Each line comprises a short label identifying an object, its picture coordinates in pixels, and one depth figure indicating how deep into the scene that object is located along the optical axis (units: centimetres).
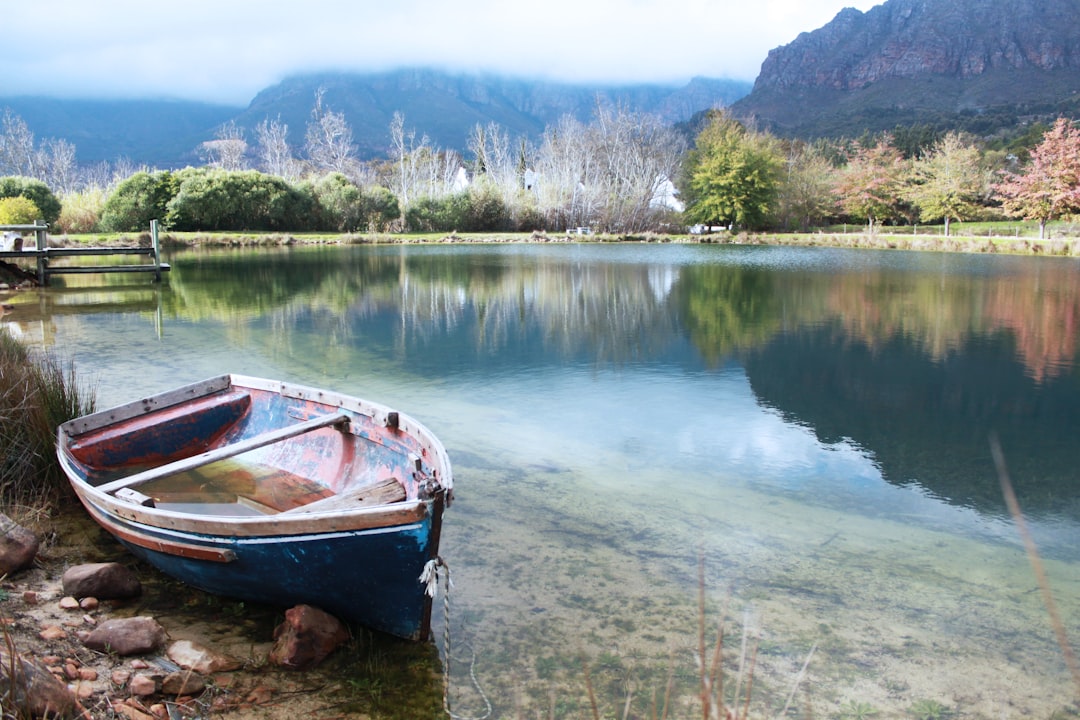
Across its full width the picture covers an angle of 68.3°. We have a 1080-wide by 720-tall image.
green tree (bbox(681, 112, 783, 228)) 5384
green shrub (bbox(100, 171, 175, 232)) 4231
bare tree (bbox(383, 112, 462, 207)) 6178
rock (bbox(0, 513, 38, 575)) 446
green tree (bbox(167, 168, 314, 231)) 4369
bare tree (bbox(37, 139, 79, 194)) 7144
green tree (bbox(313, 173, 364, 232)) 5041
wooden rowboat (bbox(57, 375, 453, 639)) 380
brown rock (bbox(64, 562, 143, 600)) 446
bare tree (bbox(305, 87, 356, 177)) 7306
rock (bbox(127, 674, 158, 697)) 357
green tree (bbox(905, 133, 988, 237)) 4838
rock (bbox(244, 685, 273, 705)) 369
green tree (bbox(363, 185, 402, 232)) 5238
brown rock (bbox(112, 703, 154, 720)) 334
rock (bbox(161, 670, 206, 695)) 366
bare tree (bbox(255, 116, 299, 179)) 6710
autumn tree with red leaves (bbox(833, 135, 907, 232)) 5425
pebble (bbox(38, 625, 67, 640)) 385
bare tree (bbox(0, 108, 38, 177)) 7169
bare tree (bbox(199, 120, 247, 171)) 6862
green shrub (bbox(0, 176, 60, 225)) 3731
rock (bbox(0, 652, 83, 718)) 264
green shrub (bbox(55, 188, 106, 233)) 4212
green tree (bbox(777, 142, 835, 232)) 5756
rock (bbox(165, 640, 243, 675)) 387
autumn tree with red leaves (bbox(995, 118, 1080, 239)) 3934
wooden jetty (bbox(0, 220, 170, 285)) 2077
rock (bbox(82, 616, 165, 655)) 386
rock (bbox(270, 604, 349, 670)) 393
